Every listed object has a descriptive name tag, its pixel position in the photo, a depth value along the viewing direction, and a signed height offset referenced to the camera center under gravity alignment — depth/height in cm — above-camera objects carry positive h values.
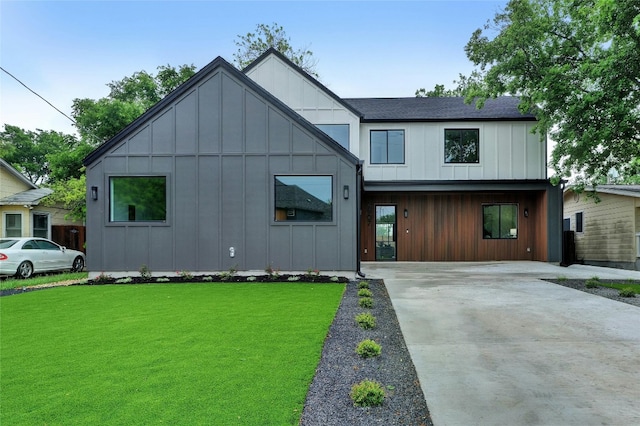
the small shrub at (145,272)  958 -126
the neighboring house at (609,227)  1229 -19
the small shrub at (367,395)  268 -125
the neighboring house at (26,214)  1541 +44
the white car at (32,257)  1076 -104
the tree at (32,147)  2897 +641
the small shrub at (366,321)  479 -128
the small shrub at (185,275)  953 -133
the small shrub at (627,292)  699 -132
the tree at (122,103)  2188 +800
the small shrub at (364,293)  698 -131
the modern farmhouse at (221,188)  966 +92
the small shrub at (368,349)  372 -127
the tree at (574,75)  923 +431
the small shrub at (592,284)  806 -133
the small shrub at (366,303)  611 -132
